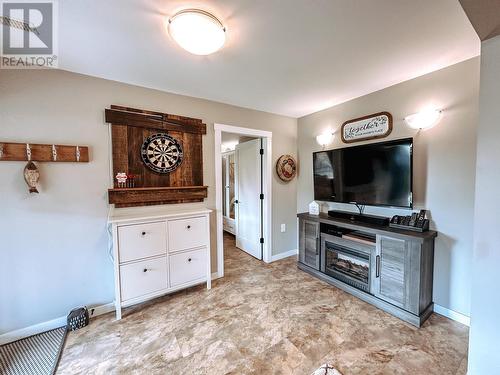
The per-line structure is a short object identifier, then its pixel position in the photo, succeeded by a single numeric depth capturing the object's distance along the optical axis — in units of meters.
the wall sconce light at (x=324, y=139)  2.97
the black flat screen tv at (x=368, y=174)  2.09
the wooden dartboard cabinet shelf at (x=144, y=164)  2.17
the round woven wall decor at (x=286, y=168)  3.37
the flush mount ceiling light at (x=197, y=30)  1.27
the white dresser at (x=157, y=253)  2.00
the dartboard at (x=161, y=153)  2.33
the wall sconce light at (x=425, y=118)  2.00
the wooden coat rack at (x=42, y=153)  1.72
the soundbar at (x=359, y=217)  2.28
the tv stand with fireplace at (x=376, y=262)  1.90
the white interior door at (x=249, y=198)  3.46
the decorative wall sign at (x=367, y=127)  2.41
